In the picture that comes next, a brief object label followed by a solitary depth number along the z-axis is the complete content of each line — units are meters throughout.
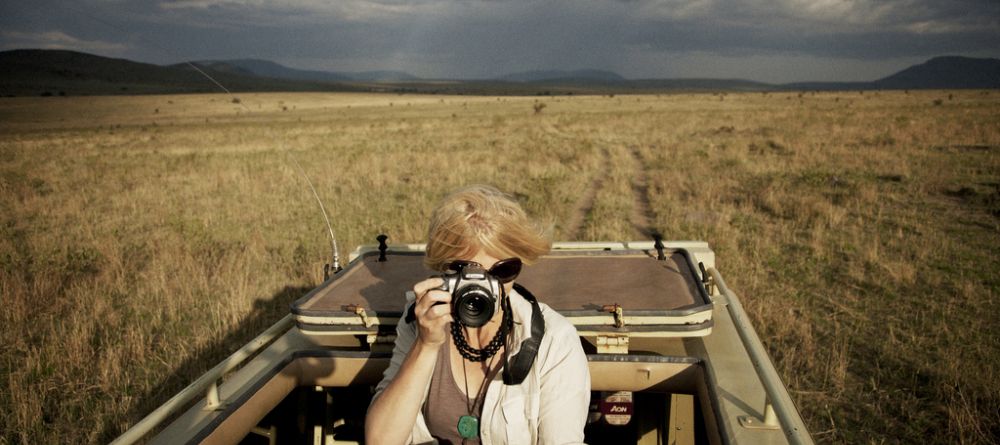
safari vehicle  1.92
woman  1.63
